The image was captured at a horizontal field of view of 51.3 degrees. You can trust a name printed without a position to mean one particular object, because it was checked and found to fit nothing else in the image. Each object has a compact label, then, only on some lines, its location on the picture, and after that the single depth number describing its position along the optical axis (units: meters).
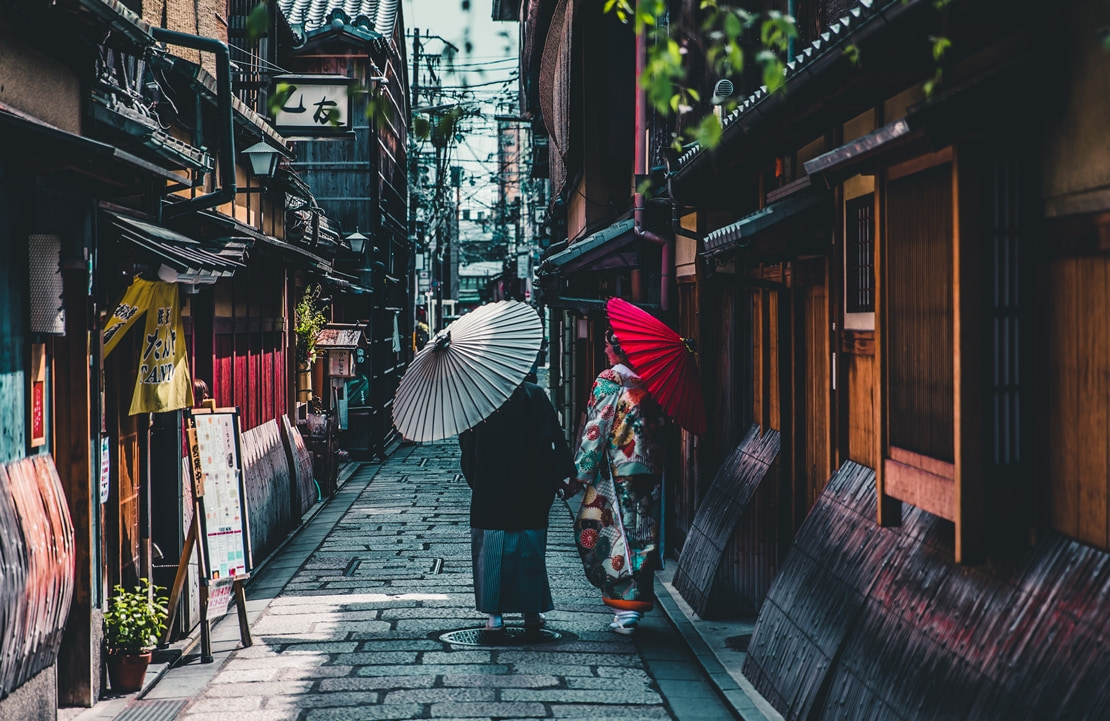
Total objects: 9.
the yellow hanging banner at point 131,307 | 10.02
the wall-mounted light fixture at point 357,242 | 28.05
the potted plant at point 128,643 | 9.34
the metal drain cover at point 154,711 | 8.67
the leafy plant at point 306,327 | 24.05
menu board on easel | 10.47
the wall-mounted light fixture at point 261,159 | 16.00
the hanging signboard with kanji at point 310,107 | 17.02
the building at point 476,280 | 108.69
